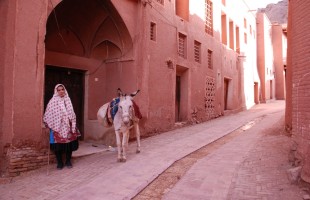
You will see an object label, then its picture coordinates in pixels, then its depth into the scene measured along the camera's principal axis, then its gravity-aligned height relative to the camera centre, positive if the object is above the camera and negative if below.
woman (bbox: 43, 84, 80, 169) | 6.62 -0.23
